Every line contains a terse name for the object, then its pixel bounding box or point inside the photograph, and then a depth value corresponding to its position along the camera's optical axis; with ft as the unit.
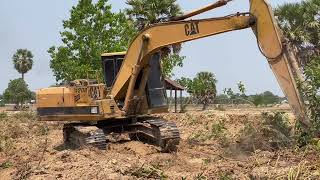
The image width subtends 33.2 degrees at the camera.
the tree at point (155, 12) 118.21
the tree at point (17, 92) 241.10
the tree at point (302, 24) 110.11
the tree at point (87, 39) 102.21
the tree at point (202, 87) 162.03
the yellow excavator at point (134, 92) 41.96
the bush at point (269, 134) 40.09
